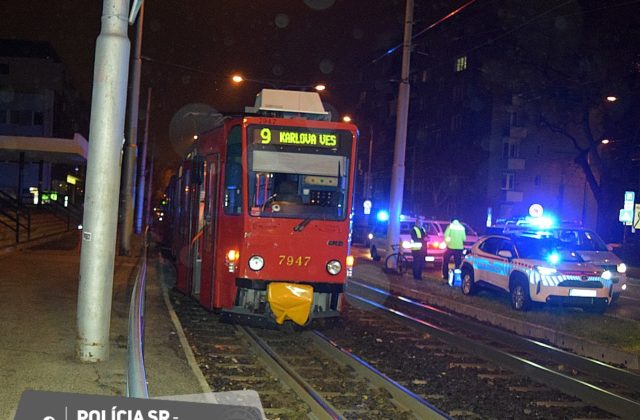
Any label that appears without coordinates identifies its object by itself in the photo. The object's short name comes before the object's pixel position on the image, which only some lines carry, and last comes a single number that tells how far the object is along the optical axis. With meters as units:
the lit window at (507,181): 50.34
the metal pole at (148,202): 62.07
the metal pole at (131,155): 25.34
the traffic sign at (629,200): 34.53
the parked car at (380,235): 28.43
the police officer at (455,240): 20.66
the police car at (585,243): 17.61
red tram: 10.99
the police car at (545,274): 14.88
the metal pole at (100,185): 8.10
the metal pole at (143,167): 43.78
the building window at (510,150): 50.06
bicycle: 23.14
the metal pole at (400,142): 22.00
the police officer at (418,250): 20.34
